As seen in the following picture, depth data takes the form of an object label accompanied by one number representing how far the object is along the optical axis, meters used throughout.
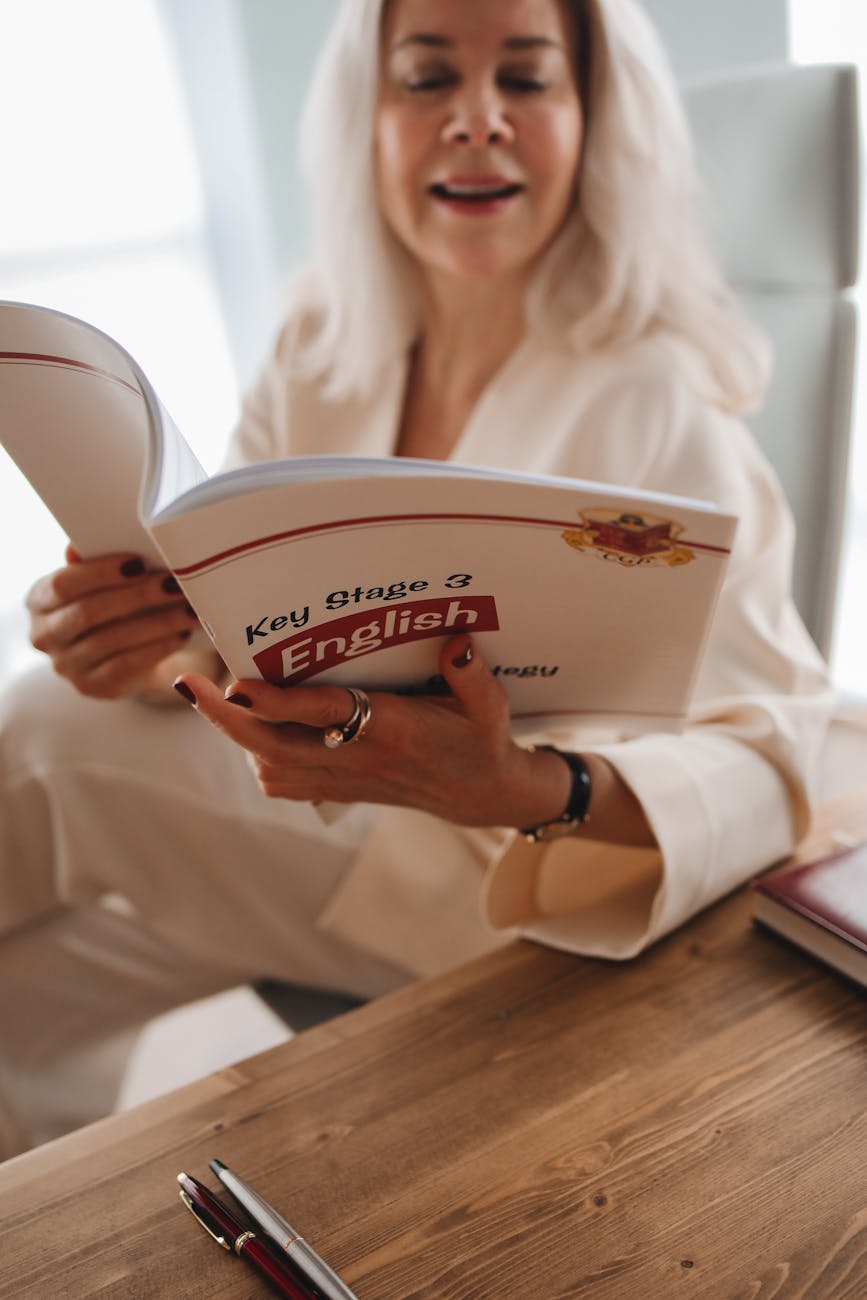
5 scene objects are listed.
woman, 0.82
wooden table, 0.48
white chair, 1.07
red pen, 0.47
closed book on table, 0.62
